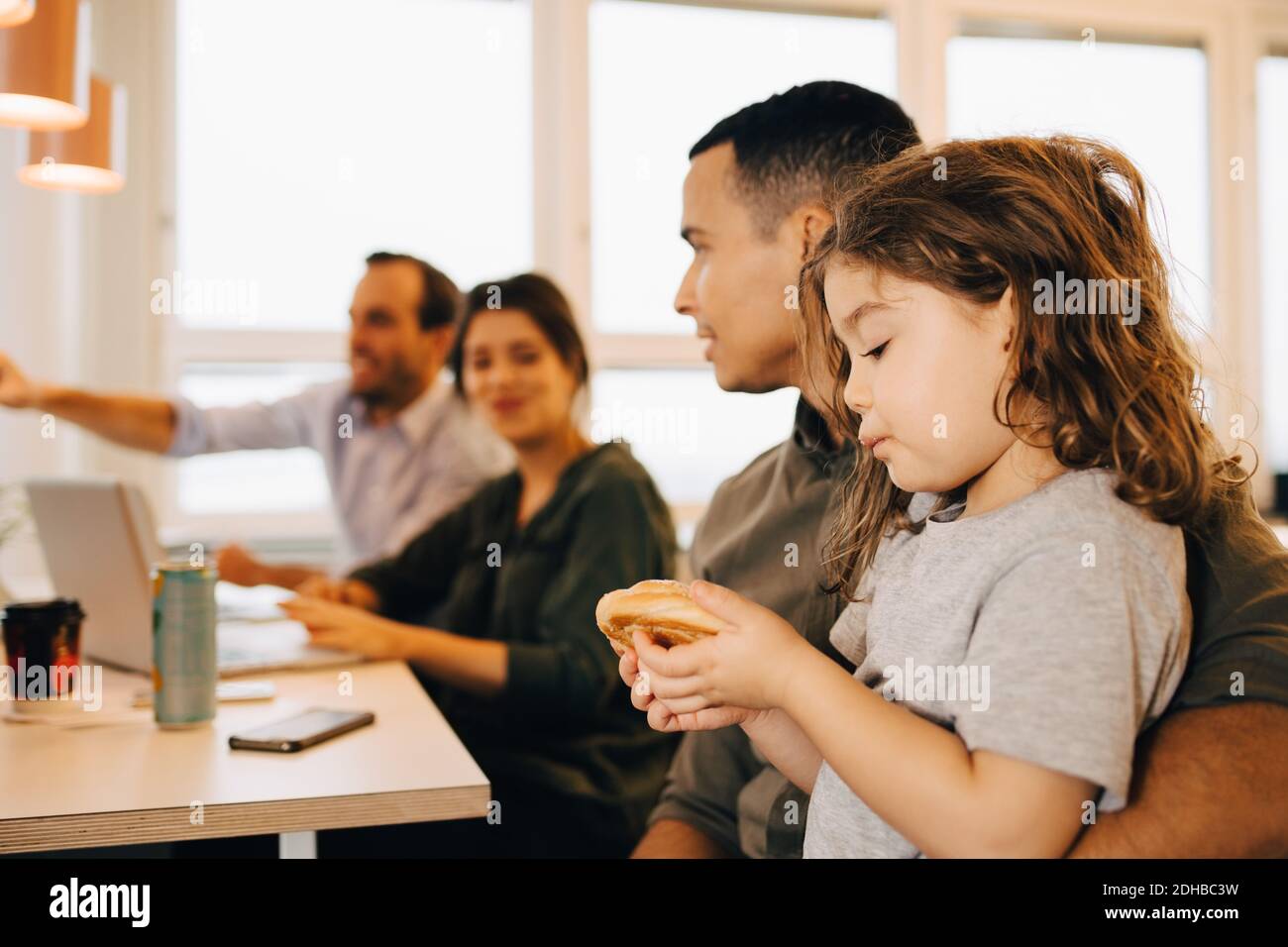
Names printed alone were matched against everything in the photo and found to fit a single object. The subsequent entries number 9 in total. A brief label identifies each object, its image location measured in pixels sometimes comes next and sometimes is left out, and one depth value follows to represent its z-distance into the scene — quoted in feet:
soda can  4.07
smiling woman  5.54
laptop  4.81
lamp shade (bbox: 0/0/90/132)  5.32
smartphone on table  3.77
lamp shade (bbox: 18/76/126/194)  6.53
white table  3.18
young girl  2.33
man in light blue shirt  8.56
